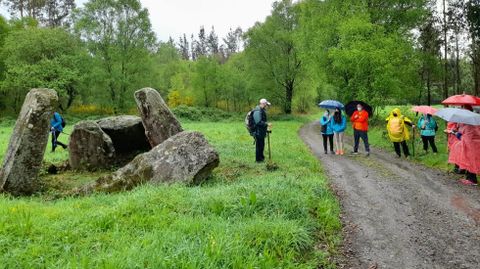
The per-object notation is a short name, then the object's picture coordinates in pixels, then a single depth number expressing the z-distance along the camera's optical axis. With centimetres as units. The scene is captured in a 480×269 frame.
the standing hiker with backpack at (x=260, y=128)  1316
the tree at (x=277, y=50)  4397
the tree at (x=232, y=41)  11751
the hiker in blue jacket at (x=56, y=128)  1801
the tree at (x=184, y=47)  12327
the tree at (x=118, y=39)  4412
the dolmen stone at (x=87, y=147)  1308
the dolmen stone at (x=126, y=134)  1434
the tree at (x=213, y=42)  11344
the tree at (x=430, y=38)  3962
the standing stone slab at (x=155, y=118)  1306
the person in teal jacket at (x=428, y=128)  1533
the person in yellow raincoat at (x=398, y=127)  1534
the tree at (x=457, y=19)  3747
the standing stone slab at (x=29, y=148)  973
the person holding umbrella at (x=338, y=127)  1633
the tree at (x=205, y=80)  5425
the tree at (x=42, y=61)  4097
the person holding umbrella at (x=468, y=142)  1073
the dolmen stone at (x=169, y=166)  951
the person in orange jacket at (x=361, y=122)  1609
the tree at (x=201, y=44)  11321
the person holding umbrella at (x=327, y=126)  1662
